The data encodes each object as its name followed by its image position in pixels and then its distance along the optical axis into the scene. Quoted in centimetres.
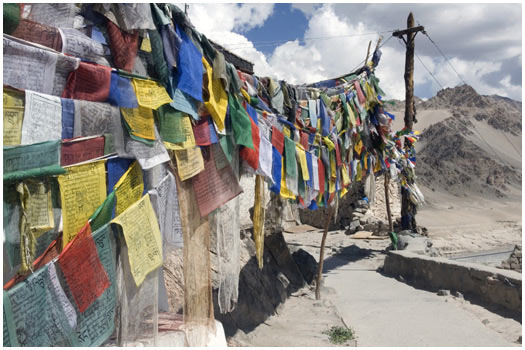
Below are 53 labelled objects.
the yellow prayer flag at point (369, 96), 631
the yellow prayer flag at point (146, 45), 225
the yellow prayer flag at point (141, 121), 216
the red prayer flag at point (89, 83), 193
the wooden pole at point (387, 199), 1009
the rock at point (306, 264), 736
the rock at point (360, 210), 1446
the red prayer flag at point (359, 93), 586
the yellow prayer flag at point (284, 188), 381
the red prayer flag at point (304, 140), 421
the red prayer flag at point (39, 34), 174
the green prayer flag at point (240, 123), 294
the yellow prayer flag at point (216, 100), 271
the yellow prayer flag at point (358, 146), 641
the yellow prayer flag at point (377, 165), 799
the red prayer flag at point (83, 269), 187
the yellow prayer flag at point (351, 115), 544
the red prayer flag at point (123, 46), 210
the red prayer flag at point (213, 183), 273
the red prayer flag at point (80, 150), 185
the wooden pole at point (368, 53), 658
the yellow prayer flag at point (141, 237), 214
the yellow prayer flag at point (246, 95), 320
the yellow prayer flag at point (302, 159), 409
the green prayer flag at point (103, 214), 199
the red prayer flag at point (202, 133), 267
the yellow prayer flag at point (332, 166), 503
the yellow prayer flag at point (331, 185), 502
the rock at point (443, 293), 634
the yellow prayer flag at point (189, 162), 253
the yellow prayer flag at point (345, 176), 553
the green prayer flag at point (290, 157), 386
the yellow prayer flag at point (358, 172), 672
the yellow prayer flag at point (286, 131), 389
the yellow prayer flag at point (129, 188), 214
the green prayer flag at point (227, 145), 287
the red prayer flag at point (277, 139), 365
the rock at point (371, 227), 1369
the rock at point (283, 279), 622
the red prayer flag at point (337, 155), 509
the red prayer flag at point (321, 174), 466
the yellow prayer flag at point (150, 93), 219
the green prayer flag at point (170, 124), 238
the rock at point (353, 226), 1380
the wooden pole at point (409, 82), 1152
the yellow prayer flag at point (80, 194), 185
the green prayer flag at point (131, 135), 214
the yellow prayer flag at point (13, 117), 164
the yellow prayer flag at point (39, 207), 172
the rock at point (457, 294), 611
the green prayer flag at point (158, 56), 229
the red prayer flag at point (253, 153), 311
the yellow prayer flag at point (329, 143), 464
